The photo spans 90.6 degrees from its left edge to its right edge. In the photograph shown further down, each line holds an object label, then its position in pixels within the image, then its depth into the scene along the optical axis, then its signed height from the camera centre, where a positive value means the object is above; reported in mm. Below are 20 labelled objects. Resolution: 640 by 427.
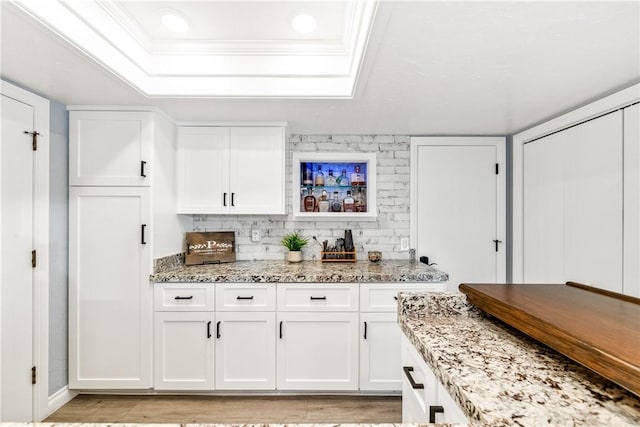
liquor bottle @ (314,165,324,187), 3055 +329
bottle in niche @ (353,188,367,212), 3024 +118
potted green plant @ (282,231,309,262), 2900 -294
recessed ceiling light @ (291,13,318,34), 1702 +1059
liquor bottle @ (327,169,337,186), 3080 +331
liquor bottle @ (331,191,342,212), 3010 +77
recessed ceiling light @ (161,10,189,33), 1710 +1075
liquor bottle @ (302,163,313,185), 3092 +392
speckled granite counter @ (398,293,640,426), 680 -429
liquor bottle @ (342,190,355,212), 3016 +96
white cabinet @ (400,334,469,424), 863 -573
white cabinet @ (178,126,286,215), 2701 +383
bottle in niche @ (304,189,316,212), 3014 +100
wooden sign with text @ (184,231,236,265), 2713 -297
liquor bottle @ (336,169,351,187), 3090 +332
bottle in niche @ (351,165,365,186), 3068 +362
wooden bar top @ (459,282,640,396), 706 -312
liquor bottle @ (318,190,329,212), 2993 +85
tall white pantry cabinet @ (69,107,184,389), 2314 -246
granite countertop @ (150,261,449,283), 2334 -452
